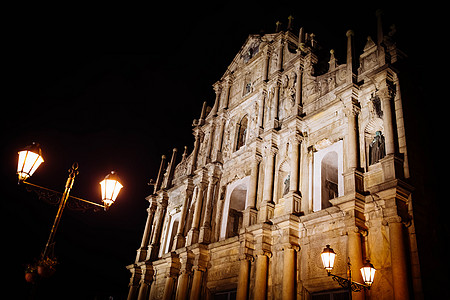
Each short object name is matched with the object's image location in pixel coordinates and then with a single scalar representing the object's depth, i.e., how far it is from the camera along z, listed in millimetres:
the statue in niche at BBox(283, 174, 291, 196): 16031
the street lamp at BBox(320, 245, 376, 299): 9761
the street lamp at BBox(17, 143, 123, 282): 7688
